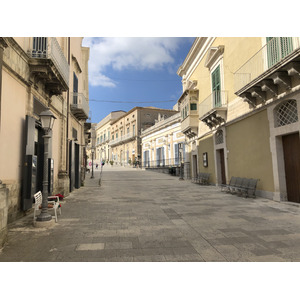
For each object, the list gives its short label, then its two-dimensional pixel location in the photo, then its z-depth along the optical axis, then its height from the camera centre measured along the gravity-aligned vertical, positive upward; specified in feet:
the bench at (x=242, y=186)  29.38 -3.32
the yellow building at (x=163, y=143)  86.99 +10.18
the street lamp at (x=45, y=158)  16.81 +0.79
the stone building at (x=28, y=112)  17.79 +5.64
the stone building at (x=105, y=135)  186.40 +30.39
